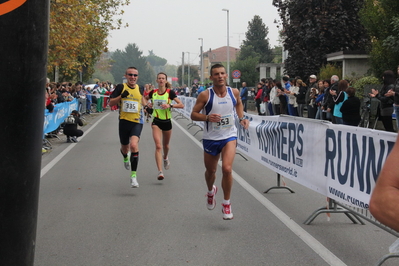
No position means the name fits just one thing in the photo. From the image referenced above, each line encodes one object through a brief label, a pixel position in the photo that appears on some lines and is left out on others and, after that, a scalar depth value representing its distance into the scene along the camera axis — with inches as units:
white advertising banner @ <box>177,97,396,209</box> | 221.3
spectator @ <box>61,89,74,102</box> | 895.9
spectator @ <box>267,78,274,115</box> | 971.6
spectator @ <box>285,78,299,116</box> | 836.0
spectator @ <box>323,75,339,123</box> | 640.4
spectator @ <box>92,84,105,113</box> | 1456.7
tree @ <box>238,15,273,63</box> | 4446.4
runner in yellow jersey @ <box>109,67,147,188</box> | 366.3
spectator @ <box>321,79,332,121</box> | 669.3
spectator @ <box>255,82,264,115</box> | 1087.6
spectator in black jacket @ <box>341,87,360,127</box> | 567.2
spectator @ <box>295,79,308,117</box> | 826.2
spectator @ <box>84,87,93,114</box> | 1346.2
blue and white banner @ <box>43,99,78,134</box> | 637.8
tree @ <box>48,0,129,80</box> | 863.7
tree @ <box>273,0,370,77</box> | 1311.5
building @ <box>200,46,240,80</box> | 6691.9
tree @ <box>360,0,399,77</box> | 904.3
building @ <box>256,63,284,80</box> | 2336.1
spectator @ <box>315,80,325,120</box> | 711.4
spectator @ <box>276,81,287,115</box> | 893.8
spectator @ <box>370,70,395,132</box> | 524.1
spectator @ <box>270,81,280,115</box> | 924.3
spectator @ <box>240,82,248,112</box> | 1232.3
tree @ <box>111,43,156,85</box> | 7145.7
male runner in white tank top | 272.5
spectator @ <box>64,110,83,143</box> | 670.5
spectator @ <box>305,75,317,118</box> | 770.8
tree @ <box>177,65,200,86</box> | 5241.1
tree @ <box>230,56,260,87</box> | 3016.7
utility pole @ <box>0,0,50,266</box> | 85.5
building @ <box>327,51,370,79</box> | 1109.0
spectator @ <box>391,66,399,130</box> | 442.9
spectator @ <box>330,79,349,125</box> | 593.9
